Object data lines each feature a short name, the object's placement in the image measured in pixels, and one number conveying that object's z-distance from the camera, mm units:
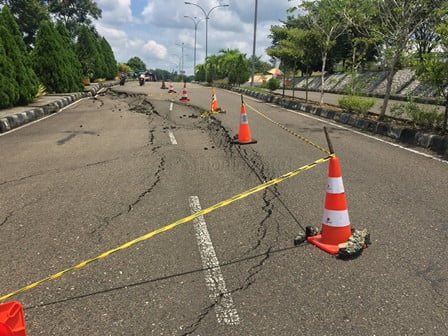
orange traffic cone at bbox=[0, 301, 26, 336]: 2037
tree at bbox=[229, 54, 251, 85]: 40906
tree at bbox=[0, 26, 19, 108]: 12781
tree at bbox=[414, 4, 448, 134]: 8727
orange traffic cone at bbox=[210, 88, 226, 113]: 14307
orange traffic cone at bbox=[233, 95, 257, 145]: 8615
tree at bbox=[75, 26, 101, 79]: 30969
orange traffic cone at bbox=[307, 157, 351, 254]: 3656
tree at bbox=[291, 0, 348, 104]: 16094
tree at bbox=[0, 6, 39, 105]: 14094
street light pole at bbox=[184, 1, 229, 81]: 56356
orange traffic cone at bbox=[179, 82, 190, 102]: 19872
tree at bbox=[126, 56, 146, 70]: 146125
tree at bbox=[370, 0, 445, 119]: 10875
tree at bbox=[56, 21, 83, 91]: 21980
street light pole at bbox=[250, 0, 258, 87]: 31203
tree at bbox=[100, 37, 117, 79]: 41469
